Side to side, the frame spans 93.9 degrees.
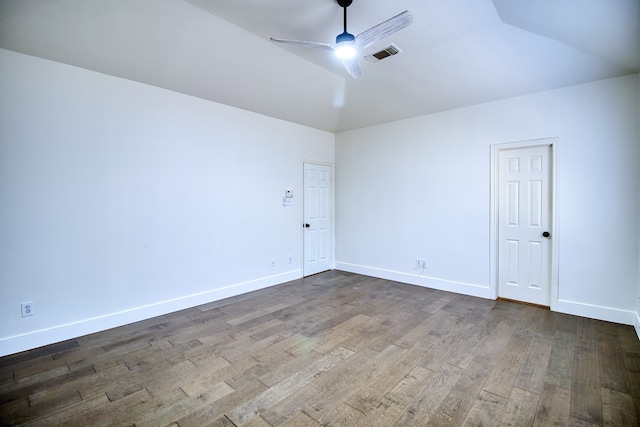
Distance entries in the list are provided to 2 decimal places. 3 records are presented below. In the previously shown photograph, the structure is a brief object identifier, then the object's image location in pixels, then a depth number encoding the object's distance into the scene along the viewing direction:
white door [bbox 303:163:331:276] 5.52
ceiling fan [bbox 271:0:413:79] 2.24
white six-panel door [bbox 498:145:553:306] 3.85
